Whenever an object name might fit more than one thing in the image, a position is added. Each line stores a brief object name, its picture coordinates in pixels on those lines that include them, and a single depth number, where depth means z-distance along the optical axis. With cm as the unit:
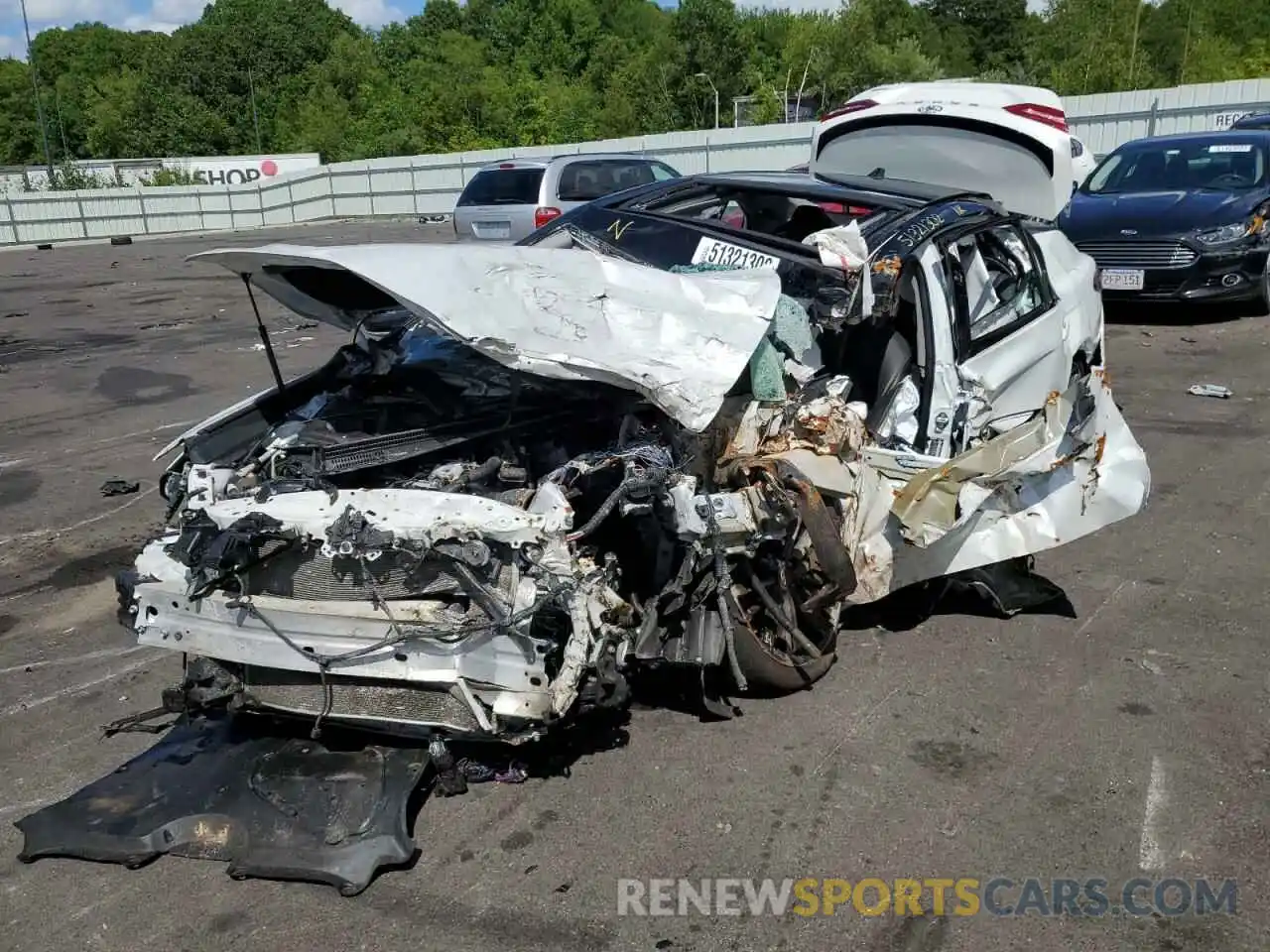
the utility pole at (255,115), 6756
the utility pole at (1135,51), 3269
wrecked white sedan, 310
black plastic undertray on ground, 303
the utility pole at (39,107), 3966
